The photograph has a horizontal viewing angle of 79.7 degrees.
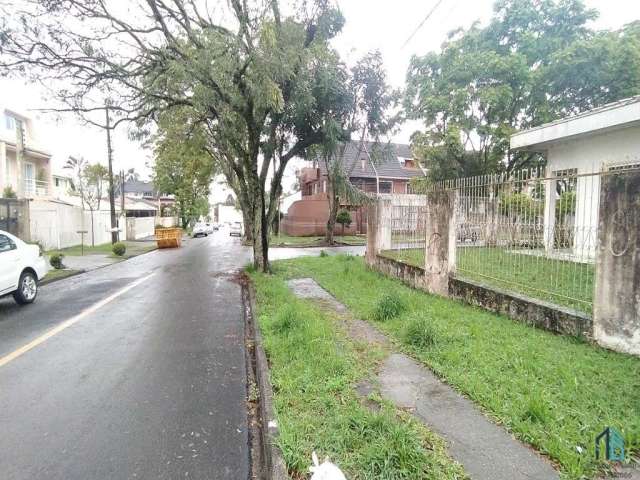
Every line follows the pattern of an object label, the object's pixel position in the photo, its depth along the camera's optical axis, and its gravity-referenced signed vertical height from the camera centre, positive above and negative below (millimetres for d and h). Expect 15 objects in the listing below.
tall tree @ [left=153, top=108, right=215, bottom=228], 14752 +3568
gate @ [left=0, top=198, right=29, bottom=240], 15971 +110
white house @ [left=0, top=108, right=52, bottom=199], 22406 +3952
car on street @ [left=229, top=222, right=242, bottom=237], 40612 -1173
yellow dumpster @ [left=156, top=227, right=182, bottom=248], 23403 -1135
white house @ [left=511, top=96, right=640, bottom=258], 5453 +1731
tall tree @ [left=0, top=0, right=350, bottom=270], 8227 +3527
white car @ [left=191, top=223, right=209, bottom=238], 39831 -1225
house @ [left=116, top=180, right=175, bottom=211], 68688 +5341
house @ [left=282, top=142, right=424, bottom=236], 32375 +3025
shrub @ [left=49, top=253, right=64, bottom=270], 12297 -1335
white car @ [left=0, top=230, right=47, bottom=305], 7325 -1008
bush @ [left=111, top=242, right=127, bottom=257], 17531 -1359
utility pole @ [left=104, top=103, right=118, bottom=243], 21325 +1341
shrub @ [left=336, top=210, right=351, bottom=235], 29719 +164
